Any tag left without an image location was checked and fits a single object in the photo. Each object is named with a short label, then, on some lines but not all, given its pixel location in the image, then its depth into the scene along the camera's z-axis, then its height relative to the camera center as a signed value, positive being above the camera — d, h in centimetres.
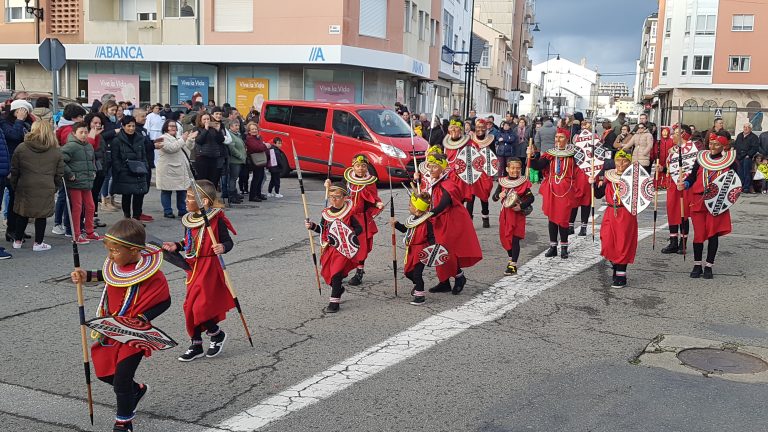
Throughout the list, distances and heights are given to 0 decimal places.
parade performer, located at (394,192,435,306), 810 -128
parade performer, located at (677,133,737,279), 959 -84
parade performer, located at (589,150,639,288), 901 -127
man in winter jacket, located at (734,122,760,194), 2052 -56
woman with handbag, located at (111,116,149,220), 1202 -91
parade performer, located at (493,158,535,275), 977 -112
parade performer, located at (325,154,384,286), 859 -90
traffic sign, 1395 +90
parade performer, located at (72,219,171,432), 464 -119
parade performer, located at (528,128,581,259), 1051 -89
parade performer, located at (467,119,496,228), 1221 -83
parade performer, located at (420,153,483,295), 836 -127
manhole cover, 617 -191
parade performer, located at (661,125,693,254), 1081 -129
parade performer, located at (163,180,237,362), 598 -131
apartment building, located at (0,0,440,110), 2877 +239
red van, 1836 -47
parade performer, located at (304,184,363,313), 755 -123
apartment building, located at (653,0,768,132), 5662 +511
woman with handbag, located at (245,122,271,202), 1563 -92
